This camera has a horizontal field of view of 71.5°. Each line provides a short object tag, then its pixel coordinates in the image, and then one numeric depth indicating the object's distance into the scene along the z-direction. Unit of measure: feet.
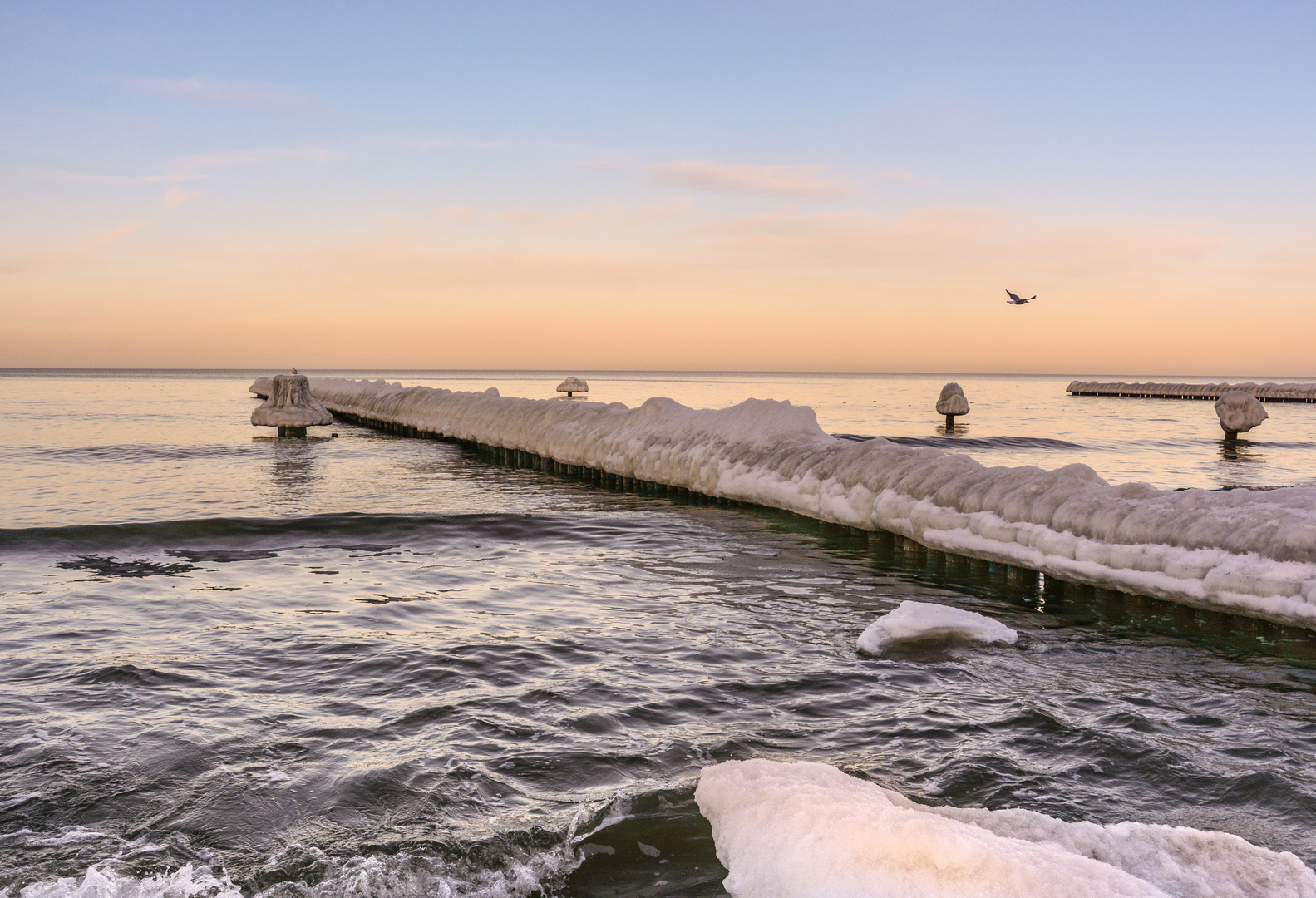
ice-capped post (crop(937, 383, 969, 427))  107.65
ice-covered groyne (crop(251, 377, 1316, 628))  20.06
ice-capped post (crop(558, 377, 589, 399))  188.34
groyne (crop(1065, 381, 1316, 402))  224.33
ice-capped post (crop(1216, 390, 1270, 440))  85.92
